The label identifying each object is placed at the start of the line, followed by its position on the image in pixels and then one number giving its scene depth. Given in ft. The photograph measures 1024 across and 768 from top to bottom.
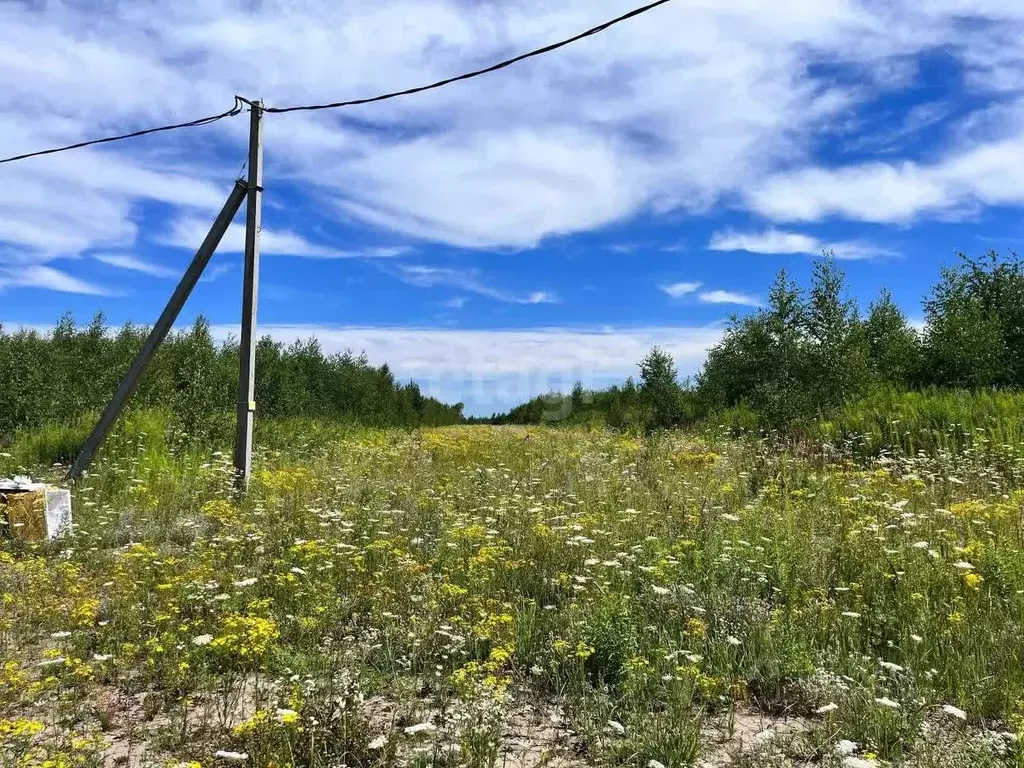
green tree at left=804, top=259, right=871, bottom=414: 47.26
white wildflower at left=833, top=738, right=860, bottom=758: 8.09
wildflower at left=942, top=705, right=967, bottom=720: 9.11
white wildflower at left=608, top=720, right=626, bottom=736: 9.07
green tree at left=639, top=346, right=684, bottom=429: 96.99
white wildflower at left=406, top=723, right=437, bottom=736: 8.65
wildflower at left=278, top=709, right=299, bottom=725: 8.30
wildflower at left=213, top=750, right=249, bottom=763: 8.04
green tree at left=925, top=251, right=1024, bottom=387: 70.90
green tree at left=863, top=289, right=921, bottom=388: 79.61
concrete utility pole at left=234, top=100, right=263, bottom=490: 27.27
